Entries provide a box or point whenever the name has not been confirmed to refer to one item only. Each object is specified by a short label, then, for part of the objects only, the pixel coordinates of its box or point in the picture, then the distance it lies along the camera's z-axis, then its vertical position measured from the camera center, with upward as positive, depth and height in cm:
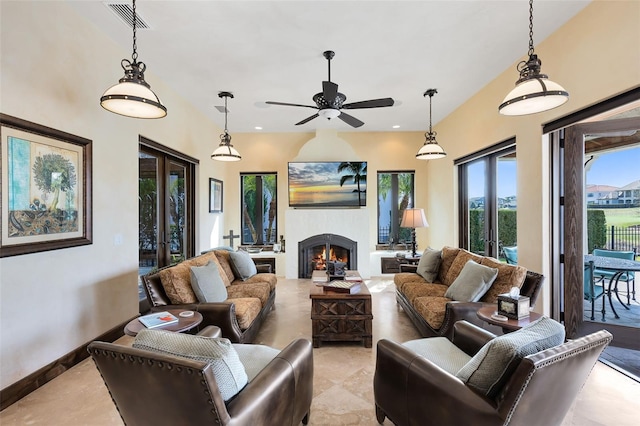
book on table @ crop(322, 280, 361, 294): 322 -84
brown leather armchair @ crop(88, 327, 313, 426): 115 -78
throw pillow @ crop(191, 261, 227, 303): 293 -73
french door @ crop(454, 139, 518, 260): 419 +21
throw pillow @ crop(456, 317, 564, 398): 131 -65
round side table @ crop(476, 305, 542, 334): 218 -85
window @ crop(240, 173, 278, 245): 705 +6
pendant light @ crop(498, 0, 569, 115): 200 +83
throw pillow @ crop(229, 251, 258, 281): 421 -75
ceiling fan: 316 +130
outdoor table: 293 -56
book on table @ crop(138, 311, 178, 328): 220 -83
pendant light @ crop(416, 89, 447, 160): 444 +98
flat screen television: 645 +67
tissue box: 225 -75
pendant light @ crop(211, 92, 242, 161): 454 +101
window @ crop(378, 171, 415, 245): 697 +27
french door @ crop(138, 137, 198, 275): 407 +15
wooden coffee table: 314 -114
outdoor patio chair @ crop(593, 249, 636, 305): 302 -67
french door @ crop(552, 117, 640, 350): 294 +12
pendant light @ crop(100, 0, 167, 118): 212 +87
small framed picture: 600 +42
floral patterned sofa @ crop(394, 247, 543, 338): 274 -90
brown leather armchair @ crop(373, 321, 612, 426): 122 -87
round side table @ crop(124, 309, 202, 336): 215 -86
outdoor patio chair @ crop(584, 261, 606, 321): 314 -85
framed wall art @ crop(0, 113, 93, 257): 222 +24
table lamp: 521 -11
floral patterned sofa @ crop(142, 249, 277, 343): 275 -87
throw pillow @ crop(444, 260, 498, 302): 289 -73
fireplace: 635 -86
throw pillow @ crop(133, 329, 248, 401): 128 -60
